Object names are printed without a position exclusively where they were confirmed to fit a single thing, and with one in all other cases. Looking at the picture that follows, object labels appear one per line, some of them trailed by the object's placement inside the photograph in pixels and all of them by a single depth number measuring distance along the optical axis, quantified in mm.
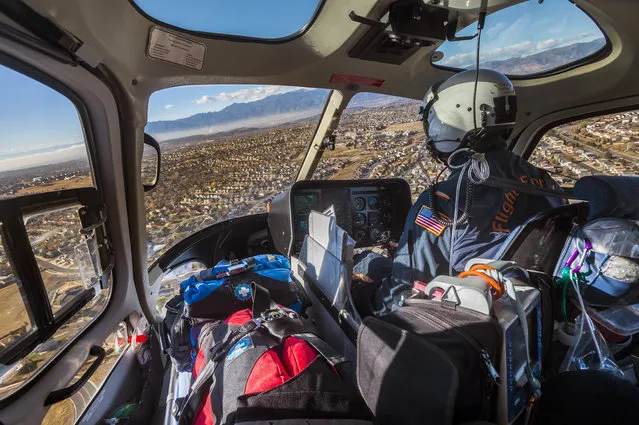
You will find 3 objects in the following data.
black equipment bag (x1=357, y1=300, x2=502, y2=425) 548
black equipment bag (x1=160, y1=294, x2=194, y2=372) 1516
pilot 1427
